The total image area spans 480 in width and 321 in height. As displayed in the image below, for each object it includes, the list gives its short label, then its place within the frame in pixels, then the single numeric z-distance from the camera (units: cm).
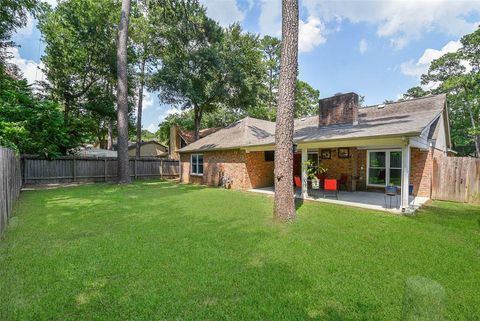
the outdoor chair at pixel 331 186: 942
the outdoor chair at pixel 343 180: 1168
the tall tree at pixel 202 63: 2042
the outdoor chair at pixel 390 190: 797
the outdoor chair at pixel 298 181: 1128
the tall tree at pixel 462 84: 2249
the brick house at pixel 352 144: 828
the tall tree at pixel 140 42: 2148
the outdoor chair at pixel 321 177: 1320
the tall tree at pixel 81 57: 1830
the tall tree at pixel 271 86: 2991
